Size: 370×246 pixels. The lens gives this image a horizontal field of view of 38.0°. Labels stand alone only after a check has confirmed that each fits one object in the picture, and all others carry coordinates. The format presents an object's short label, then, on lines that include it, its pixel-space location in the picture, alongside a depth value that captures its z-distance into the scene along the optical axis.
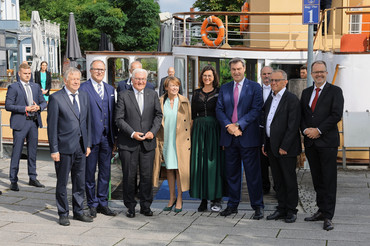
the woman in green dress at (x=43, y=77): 14.93
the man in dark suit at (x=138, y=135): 6.86
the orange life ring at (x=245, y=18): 17.19
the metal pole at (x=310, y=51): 9.48
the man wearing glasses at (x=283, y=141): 6.43
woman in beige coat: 7.06
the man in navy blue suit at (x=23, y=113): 8.45
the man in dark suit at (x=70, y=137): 6.38
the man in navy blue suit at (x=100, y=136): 6.87
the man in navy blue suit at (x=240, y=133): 6.82
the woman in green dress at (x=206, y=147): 7.08
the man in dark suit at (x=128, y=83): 8.28
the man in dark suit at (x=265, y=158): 8.01
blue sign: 9.28
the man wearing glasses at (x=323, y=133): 6.25
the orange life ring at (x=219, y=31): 13.85
